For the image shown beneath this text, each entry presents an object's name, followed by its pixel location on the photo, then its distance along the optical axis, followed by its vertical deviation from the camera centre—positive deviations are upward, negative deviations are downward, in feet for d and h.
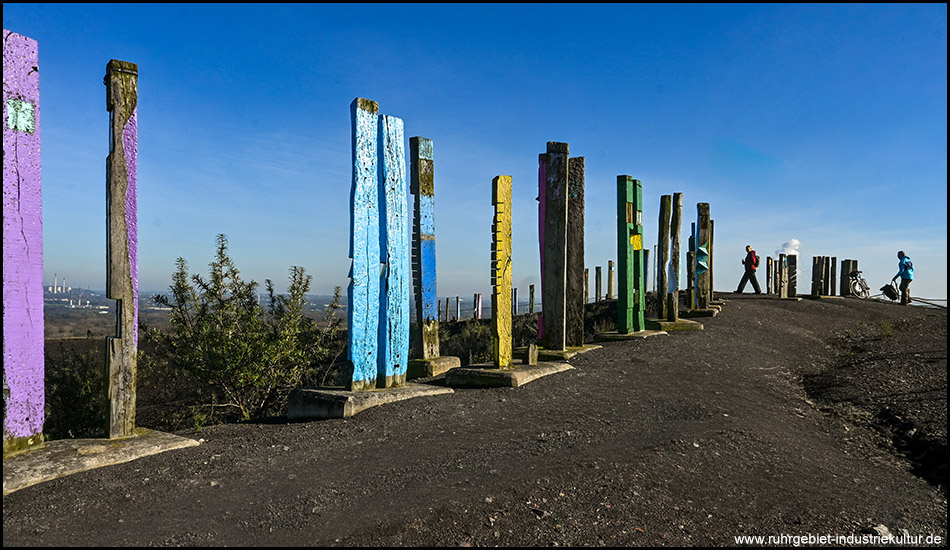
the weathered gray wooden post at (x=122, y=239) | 16.49 +1.13
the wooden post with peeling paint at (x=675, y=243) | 43.71 +2.69
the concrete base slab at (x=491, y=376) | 23.72 -3.61
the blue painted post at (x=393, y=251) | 21.75 +1.07
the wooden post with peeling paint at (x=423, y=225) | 26.99 +2.42
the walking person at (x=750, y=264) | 74.79 +2.06
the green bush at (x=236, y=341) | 24.07 -2.30
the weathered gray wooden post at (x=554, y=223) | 28.68 +2.65
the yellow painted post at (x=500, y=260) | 24.49 +0.85
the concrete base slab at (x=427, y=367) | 27.35 -3.73
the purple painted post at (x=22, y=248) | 14.75 +0.83
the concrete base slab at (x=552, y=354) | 29.21 -3.36
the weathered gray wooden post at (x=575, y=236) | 29.35 +2.11
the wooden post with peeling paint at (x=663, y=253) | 42.27 +1.90
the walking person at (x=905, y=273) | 69.56 +0.89
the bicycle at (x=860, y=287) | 84.43 -0.79
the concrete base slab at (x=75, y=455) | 13.64 -4.07
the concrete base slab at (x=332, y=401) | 19.56 -3.79
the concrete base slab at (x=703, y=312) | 47.96 -2.35
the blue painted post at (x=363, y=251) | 20.88 +1.02
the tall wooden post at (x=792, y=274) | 71.40 +0.86
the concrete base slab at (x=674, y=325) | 39.52 -2.73
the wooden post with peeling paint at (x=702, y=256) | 49.57 +2.03
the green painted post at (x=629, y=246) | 34.76 +2.00
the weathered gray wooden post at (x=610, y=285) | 86.89 -0.48
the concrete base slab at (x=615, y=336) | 35.12 -3.04
